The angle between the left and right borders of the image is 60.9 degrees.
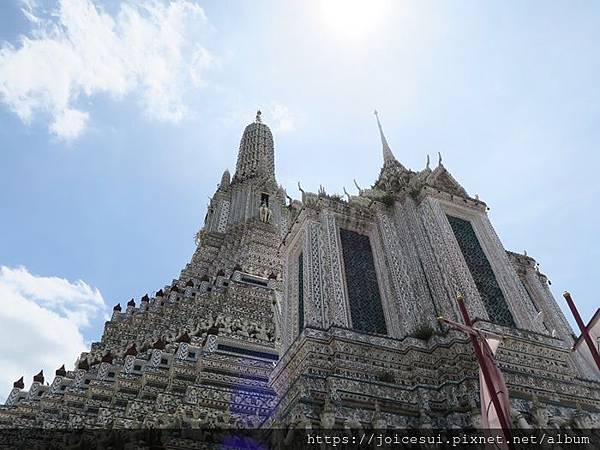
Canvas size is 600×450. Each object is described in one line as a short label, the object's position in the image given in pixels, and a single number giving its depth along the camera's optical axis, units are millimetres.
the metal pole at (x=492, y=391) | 6080
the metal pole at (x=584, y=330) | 7546
